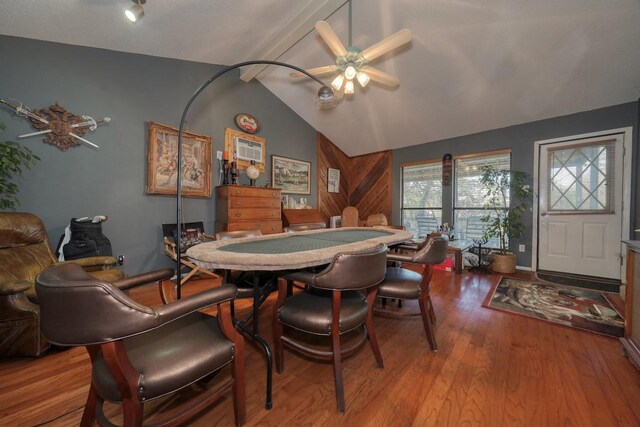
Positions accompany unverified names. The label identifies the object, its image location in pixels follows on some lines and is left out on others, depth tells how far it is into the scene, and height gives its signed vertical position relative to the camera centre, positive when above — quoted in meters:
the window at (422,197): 5.02 +0.37
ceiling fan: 2.16 +1.56
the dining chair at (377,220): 5.01 -0.15
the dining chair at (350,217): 5.80 -0.11
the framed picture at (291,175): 4.68 +0.78
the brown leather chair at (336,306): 1.18 -0.55
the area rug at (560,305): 2.10 -0.95
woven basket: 3.79 -0.78
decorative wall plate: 4.06 +1.57
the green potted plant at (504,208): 3.87 +0.12
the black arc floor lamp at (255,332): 1.22 -0.74
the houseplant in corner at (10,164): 1.93 +0.37
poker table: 1.12 -0.23
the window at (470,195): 4.40 +0.39
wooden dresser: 3.56 +0.04
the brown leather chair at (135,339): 0.71 -0.56
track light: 1.93 +1.67
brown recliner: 1.50 -0.51
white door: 3.36 +0.16
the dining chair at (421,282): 1.67 -0.52
